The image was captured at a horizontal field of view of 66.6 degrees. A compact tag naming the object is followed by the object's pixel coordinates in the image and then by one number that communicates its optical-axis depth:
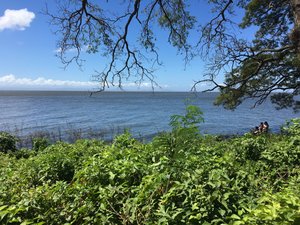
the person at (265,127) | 13.99
